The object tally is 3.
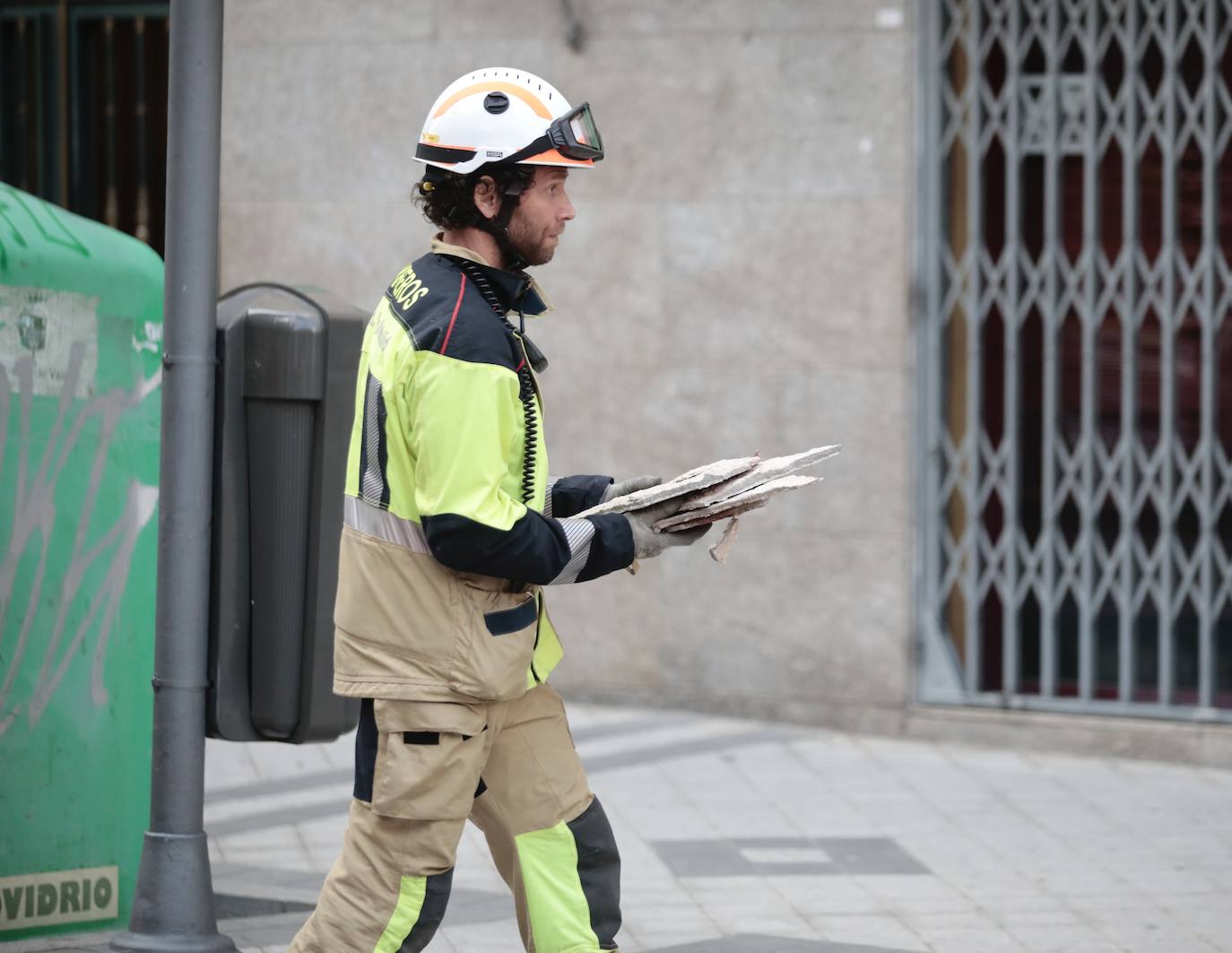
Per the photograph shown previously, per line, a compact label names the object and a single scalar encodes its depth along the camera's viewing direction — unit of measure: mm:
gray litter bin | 8687
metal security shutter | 14719
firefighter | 6629
